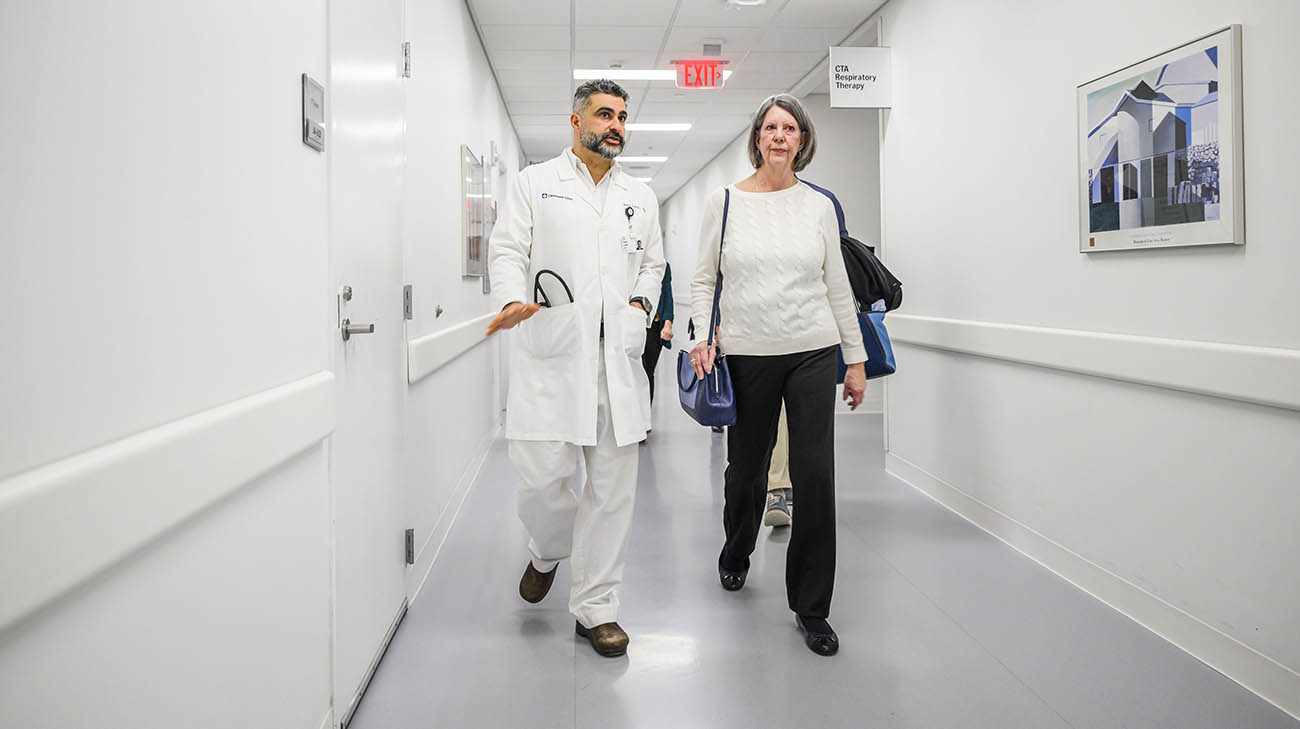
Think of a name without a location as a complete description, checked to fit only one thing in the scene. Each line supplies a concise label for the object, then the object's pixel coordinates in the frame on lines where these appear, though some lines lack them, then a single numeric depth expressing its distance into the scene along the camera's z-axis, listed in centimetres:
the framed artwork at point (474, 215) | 484
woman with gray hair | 255
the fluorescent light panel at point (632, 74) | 676
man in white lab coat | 248
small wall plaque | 181
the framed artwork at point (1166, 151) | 233
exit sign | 621
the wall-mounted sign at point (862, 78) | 491
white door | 210
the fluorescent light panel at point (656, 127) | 928
